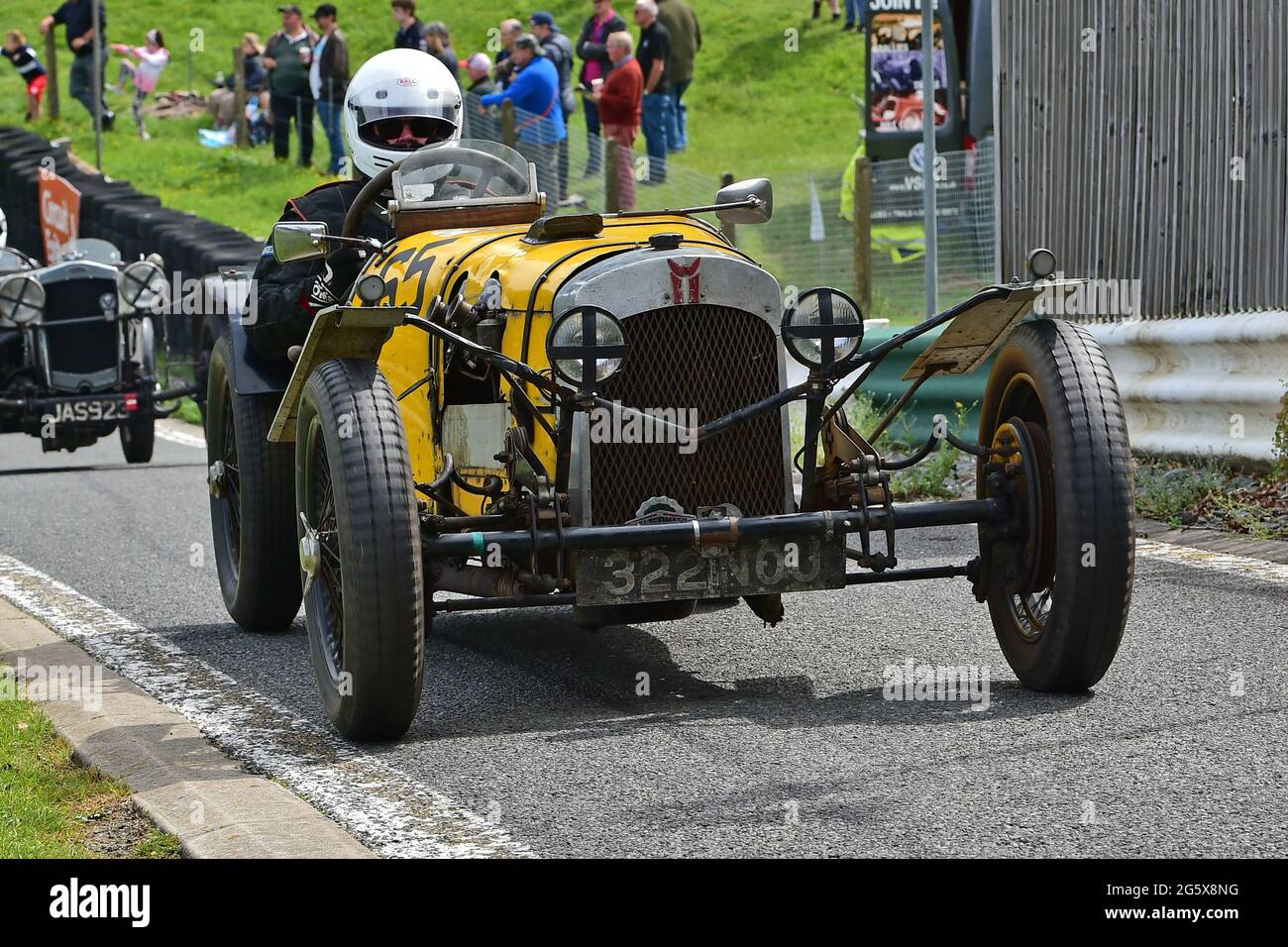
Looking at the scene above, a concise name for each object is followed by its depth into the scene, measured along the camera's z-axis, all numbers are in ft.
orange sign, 62.49
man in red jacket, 59.26
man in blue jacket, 58.44
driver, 22.80
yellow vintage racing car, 16.43
